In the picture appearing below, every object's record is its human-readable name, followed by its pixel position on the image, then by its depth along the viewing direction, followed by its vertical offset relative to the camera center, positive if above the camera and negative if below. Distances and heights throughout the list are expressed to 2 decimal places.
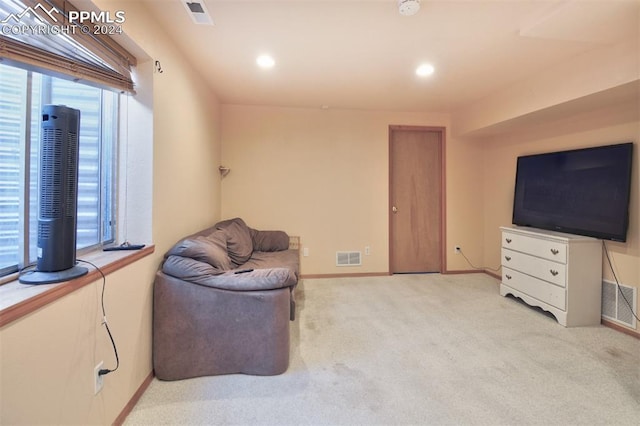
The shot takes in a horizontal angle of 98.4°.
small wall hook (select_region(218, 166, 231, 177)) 3.63 +0.52
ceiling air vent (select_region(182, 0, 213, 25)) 1.61 +1.22
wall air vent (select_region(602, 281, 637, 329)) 2.38 -0.77
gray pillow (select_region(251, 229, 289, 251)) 3.43 -0.38
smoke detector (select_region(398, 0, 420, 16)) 1.60 +1.22
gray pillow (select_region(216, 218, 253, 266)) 2.69 -0.32
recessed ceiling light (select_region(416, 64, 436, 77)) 2.52 +1.35
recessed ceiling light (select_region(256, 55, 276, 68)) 2.35 +1.30
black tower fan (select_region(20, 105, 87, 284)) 1.08 +0.04
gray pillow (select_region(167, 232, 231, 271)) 1.85 -0.30
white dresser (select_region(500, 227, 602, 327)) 2.48 -0.56
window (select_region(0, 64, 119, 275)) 1.07 +0.23
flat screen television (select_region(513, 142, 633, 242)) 2.36 +0.25
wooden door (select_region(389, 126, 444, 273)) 4.08 +0.20
